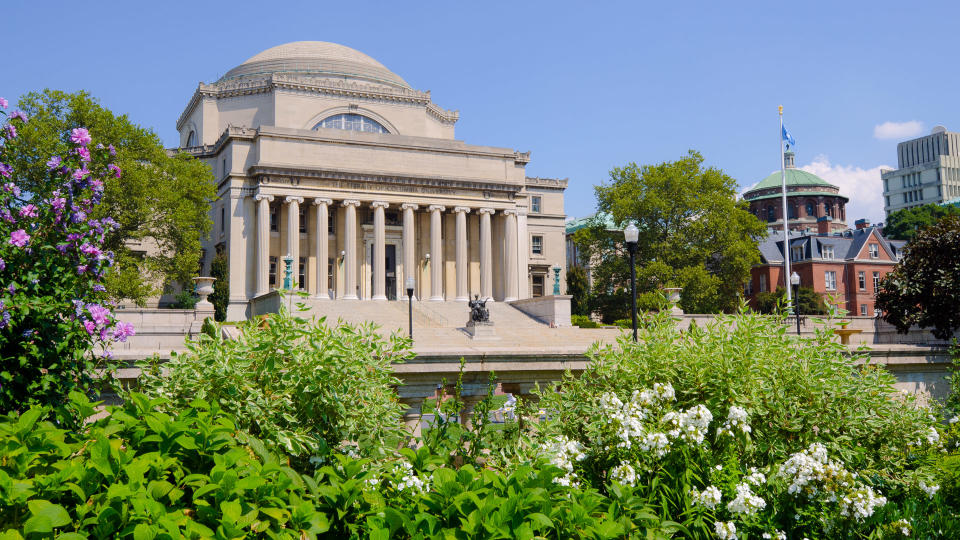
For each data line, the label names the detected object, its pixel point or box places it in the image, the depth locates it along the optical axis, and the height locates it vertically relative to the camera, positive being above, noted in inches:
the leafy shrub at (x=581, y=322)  2150.6 -9.3
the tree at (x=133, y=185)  1638.8 +329.7
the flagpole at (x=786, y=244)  1943.7 +188.5
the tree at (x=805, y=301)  2851.9 +57.4
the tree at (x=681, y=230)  2316.7 +274.2
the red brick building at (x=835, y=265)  3250.5 +214.3
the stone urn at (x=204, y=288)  1639.5 +82.1
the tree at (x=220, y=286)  2079.2 +109.8
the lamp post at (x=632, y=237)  841.5 +90.8
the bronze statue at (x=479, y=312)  1604.3 +18.0
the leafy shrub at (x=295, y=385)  226.1 -19.0
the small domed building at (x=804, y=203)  4958.2 +745.6
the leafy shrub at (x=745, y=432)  229.6 -38.8
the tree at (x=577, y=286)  2753.4 +121.6
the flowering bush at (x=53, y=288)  257.6 +14.6
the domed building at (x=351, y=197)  2128.4 +366.9
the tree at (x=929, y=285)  1168.2 +44.9
